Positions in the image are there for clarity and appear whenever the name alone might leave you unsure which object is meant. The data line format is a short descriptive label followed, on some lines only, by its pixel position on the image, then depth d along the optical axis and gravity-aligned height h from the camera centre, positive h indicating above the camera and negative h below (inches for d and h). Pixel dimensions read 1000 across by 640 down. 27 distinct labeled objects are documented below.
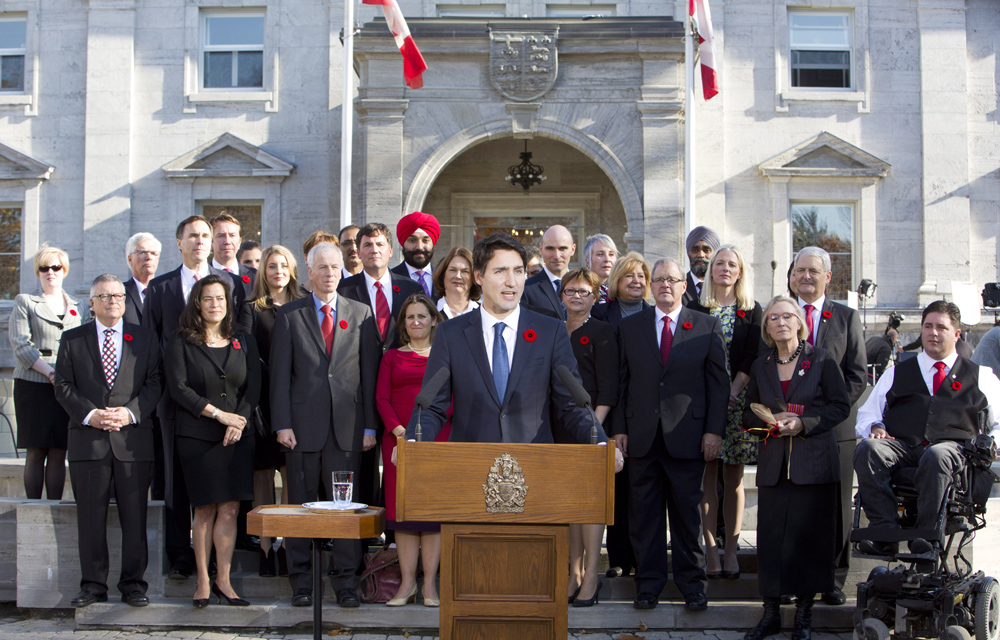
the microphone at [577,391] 163.8 -4.2
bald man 257.8 +27.5
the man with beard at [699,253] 279.6 +33.9
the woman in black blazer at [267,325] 253.9 +11.4
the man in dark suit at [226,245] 279.9 +36.3
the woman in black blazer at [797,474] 222.1 -25.4
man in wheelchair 209.8 -15.7
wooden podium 144.9 -23.0
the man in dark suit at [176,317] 247.9 +13.6
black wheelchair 200.2 -48.3
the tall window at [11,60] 641.6 +207.9
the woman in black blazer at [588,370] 233.1 -0.8
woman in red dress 232.8 -9.4
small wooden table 177.9 -30.0
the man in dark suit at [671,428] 232.5 -15.1
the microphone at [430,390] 164.6 -4.2
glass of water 186.1 -23.7
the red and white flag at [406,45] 511.2 +175.8
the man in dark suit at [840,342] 239.0 +6.4
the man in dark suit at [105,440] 236.7 -18.6
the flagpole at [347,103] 520.7 +147.5
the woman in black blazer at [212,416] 233.1 -12.4
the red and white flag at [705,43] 522.6 +180.4
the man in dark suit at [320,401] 234.8 -8.6
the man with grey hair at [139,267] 264.2 +28.2
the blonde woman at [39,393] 268.5 -7.7
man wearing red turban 283.4 +37.1
